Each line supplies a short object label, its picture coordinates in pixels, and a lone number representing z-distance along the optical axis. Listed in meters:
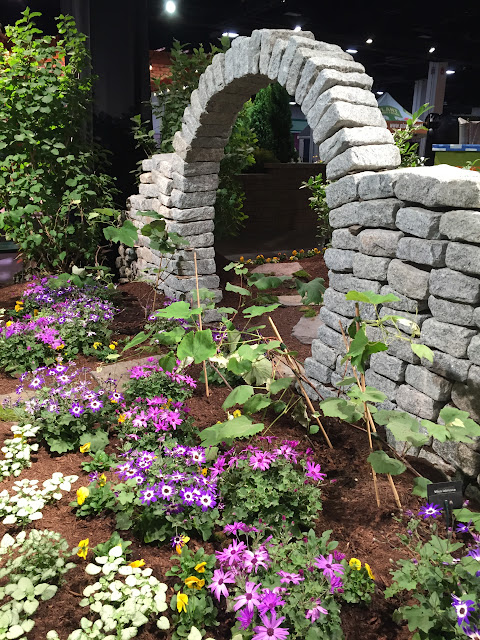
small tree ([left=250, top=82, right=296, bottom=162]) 8.38
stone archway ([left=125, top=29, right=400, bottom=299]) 2.99
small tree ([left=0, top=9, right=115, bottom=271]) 5.09
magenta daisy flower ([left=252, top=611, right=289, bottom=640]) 1.52
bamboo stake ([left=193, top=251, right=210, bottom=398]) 3.24
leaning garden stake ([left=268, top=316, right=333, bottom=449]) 2.66
